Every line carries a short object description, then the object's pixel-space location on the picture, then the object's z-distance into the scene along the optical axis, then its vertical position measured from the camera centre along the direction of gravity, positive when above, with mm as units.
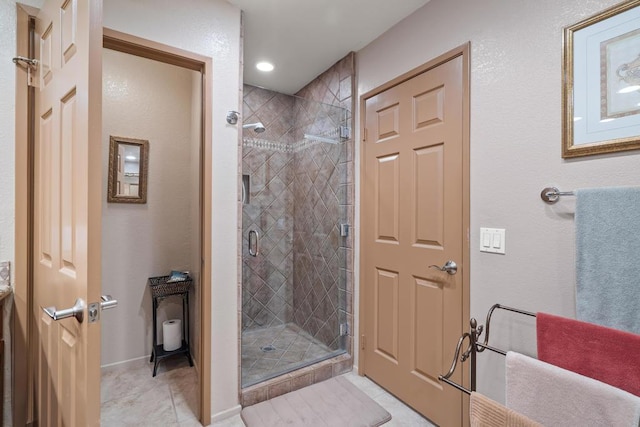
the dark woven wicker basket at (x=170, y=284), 2312 -575
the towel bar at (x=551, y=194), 1271 +76
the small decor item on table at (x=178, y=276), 2400 -539
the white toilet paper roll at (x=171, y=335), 2342 -976
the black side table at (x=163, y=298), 2305 -739
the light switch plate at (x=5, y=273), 1450 -306
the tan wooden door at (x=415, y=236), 1693 -154
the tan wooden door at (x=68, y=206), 891 +12
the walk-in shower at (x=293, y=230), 2467 -166
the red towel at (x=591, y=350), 944 -468
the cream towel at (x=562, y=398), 873 -592
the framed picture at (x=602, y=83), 1086 +495
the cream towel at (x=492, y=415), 925 -654
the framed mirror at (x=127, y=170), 2312 +319
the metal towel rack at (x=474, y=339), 1283 -551
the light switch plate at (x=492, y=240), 1485 -142
